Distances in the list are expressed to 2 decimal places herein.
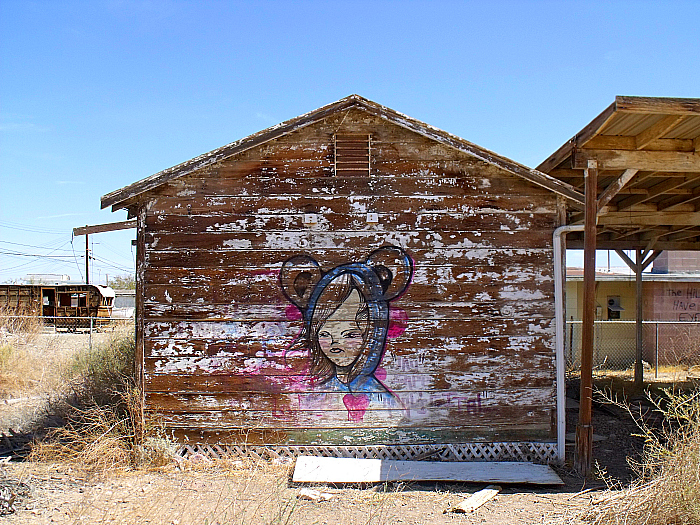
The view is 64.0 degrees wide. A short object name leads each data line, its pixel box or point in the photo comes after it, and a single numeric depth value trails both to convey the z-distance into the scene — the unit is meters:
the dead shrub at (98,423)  6.65
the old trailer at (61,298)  30.30
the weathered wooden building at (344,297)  6.96
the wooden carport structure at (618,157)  5.97
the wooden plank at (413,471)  6.28
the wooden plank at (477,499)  5.64
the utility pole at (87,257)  40.13
